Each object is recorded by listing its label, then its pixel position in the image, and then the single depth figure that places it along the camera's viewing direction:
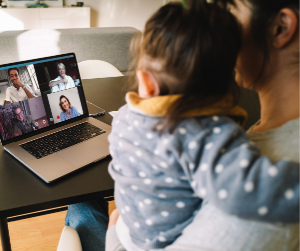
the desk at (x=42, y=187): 0.78
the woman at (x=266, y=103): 0.53
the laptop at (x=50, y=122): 0.94
